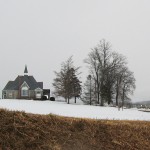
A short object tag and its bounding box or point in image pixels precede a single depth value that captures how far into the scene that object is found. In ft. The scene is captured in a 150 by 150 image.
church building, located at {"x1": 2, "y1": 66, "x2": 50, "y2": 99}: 361.71
